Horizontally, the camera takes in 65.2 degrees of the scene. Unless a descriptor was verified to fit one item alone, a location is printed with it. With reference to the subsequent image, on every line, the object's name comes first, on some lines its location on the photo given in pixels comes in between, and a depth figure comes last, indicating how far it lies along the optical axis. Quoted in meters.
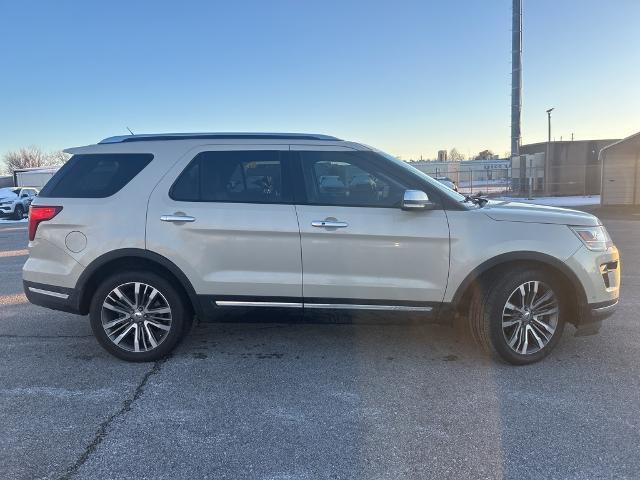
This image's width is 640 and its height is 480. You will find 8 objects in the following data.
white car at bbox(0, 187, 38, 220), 24.70
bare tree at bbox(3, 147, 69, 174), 87.94
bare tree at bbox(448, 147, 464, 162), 107.67
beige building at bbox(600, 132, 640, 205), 22.44
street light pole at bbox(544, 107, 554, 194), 32.66
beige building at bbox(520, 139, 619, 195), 32.50
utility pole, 31.43
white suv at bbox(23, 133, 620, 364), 4.07
